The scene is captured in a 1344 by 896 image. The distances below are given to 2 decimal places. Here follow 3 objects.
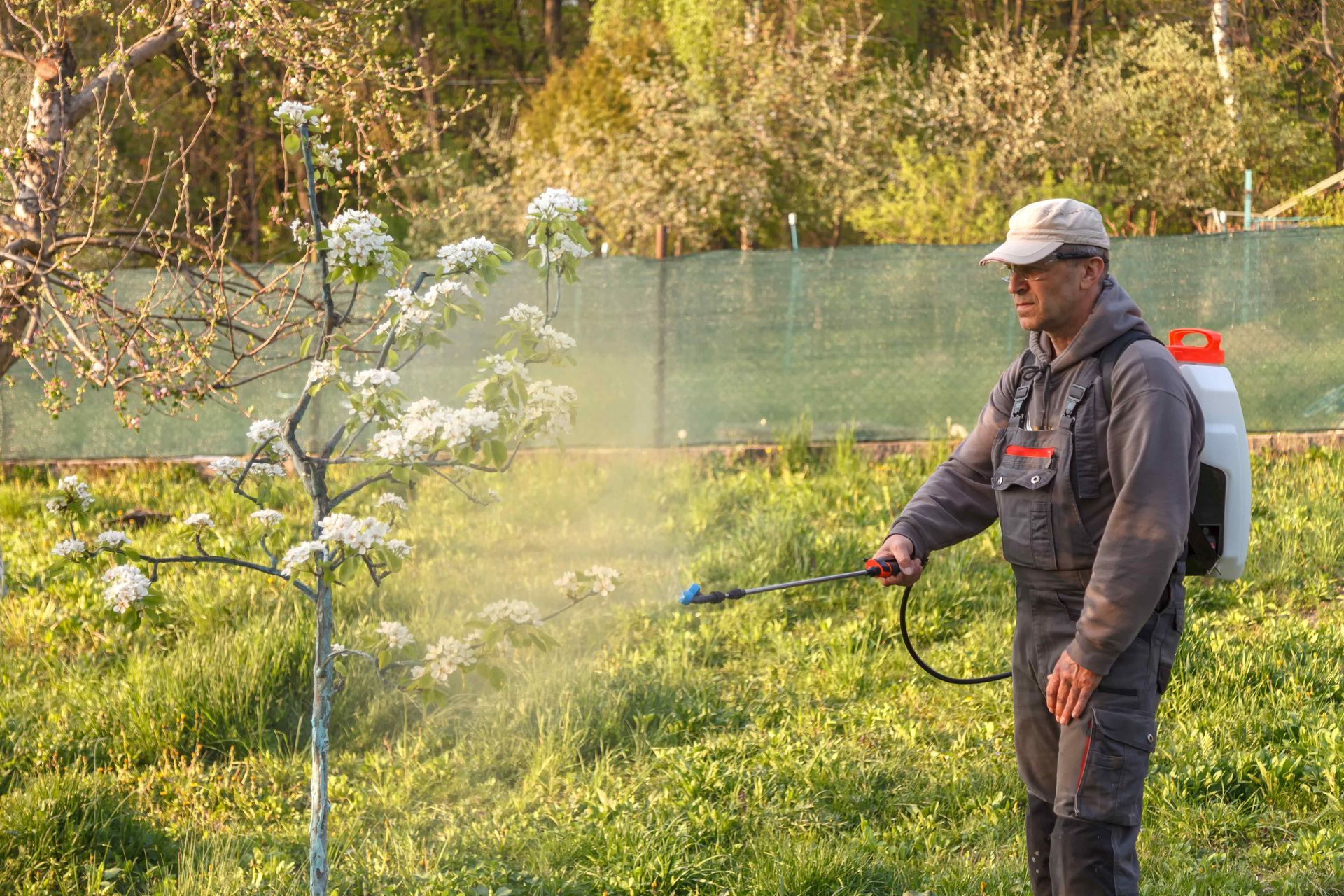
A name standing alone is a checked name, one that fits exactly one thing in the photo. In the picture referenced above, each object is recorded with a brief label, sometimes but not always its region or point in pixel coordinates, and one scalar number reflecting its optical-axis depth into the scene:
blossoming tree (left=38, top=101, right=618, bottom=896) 6.79
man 5.69
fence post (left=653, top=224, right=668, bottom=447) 19.72
